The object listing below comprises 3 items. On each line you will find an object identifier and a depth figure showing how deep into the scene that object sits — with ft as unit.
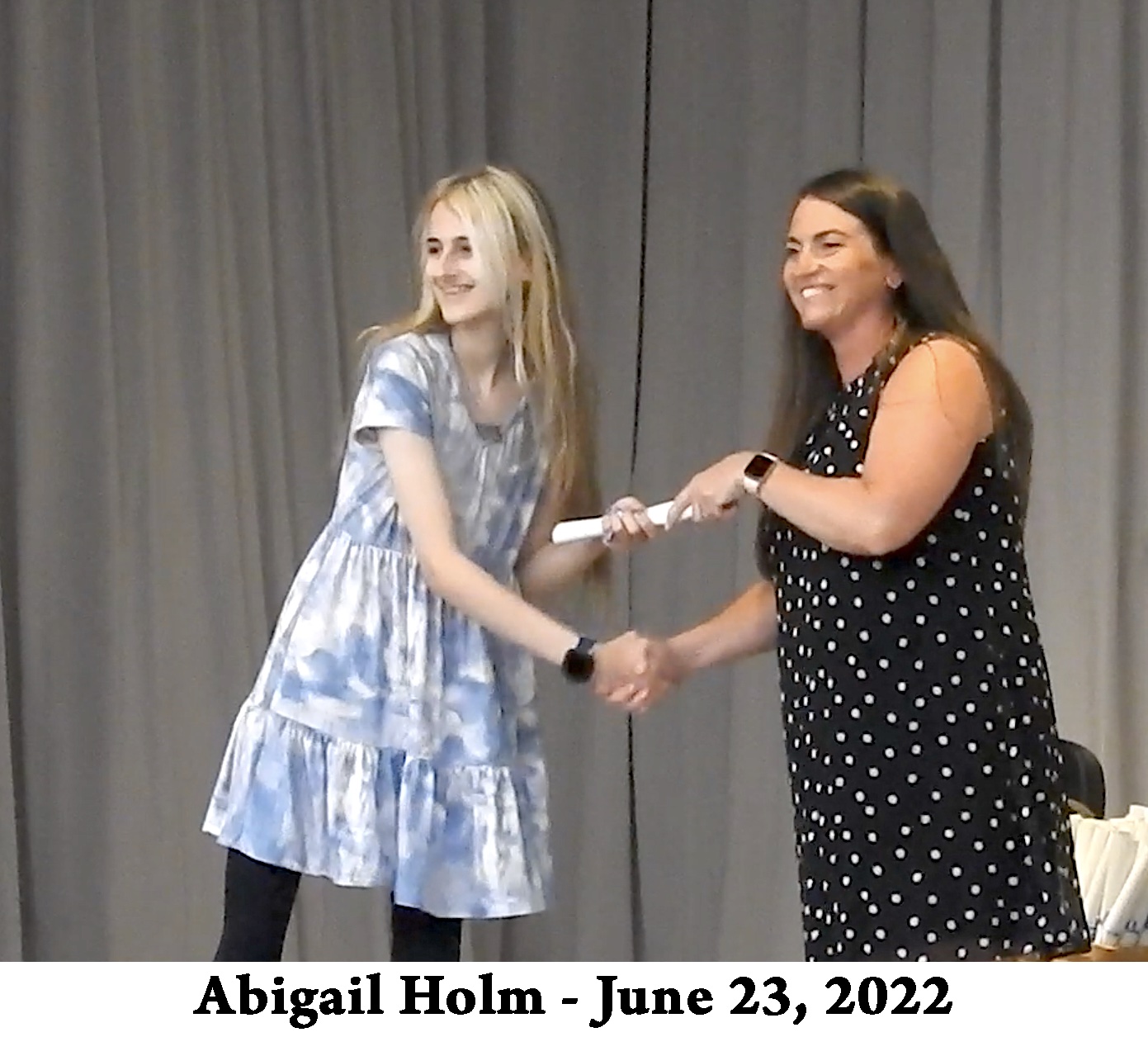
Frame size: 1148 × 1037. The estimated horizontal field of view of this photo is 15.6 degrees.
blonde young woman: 18.73
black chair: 21.23
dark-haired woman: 18.30
